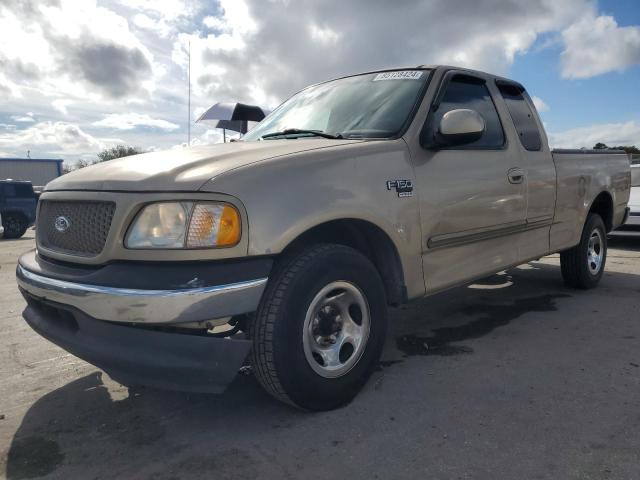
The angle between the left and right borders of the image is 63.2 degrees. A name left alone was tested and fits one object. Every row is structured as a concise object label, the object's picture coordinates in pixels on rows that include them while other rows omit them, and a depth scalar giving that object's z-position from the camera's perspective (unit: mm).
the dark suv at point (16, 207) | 14320
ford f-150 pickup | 2166
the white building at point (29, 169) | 32969
